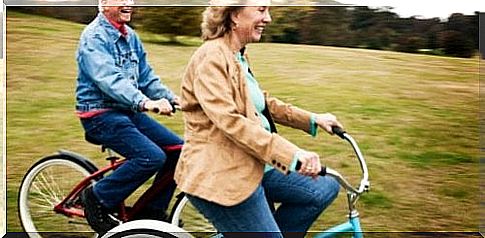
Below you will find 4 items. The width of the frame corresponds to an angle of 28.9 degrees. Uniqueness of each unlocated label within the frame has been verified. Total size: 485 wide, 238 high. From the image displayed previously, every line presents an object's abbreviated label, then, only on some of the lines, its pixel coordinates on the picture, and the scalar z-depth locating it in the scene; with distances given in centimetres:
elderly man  458
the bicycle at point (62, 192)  475
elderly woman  369
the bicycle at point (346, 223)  399
